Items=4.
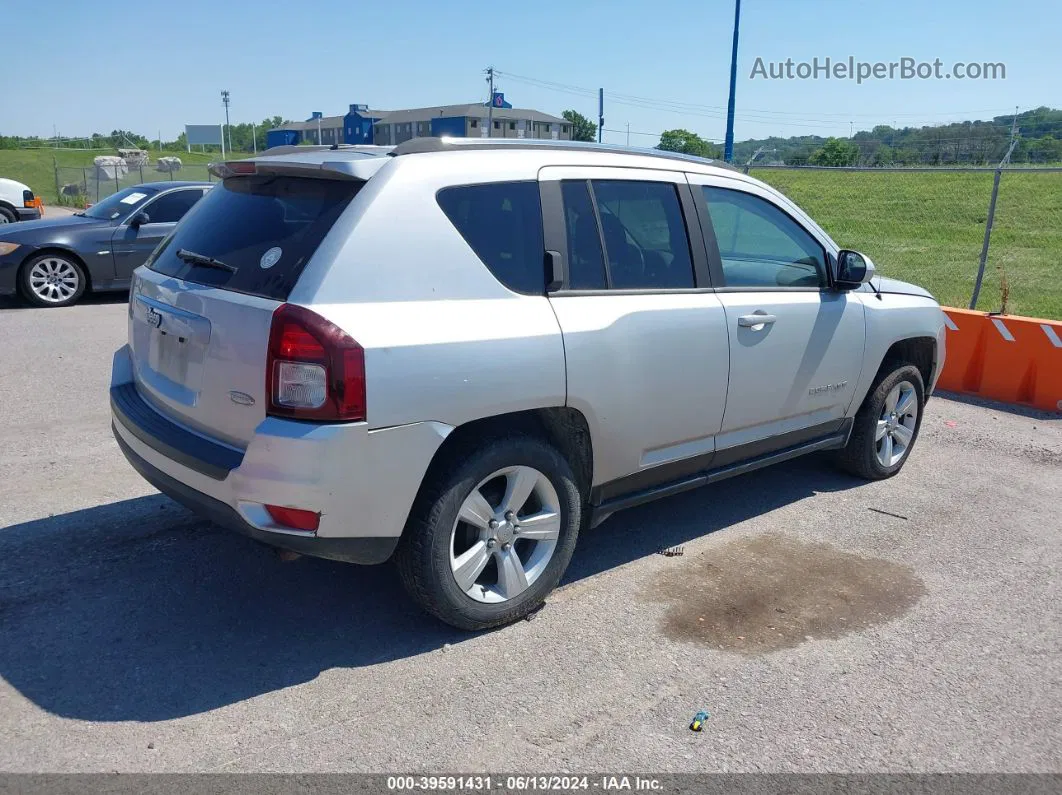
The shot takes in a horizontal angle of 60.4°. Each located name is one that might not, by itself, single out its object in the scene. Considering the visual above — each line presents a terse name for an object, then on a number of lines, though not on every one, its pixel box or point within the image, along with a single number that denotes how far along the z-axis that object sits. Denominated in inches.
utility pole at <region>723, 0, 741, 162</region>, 754.4
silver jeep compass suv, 127.8
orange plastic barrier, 309.7
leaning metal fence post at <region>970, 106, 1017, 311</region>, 384.5
